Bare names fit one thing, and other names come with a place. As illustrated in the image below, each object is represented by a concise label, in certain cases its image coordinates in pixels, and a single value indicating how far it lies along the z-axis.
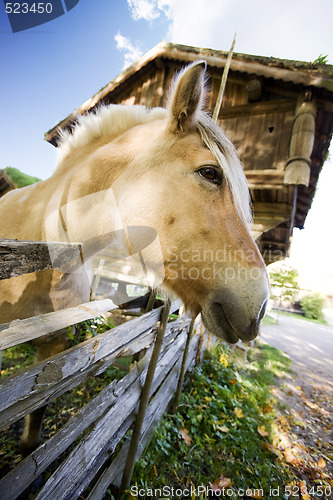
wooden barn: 4.41
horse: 1.20
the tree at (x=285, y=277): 17.61
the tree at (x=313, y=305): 29.41
